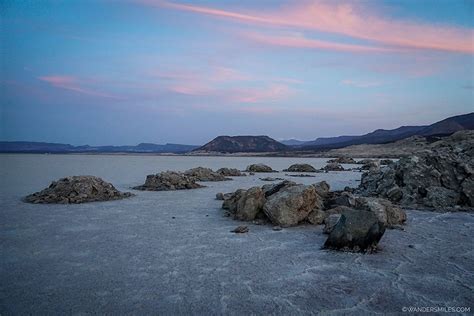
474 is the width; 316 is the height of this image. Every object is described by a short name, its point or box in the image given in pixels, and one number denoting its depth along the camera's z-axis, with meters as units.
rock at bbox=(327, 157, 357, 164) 57.95
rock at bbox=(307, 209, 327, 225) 10.07
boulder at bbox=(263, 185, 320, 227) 9.94
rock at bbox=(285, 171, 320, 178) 28.11
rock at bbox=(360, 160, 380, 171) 37.62
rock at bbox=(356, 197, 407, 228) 9.63
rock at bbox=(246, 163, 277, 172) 35.03
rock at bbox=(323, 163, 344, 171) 37.54
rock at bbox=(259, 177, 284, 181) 24.34
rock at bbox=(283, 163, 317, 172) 35.14
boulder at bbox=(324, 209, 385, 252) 7.17
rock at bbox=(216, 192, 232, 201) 15.09
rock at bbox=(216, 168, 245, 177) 29.76
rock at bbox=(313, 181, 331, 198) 13.55
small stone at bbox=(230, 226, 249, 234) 9.10
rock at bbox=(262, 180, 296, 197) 11.59
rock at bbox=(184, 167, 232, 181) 25.34
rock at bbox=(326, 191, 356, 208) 10.97
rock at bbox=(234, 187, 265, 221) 10.63
